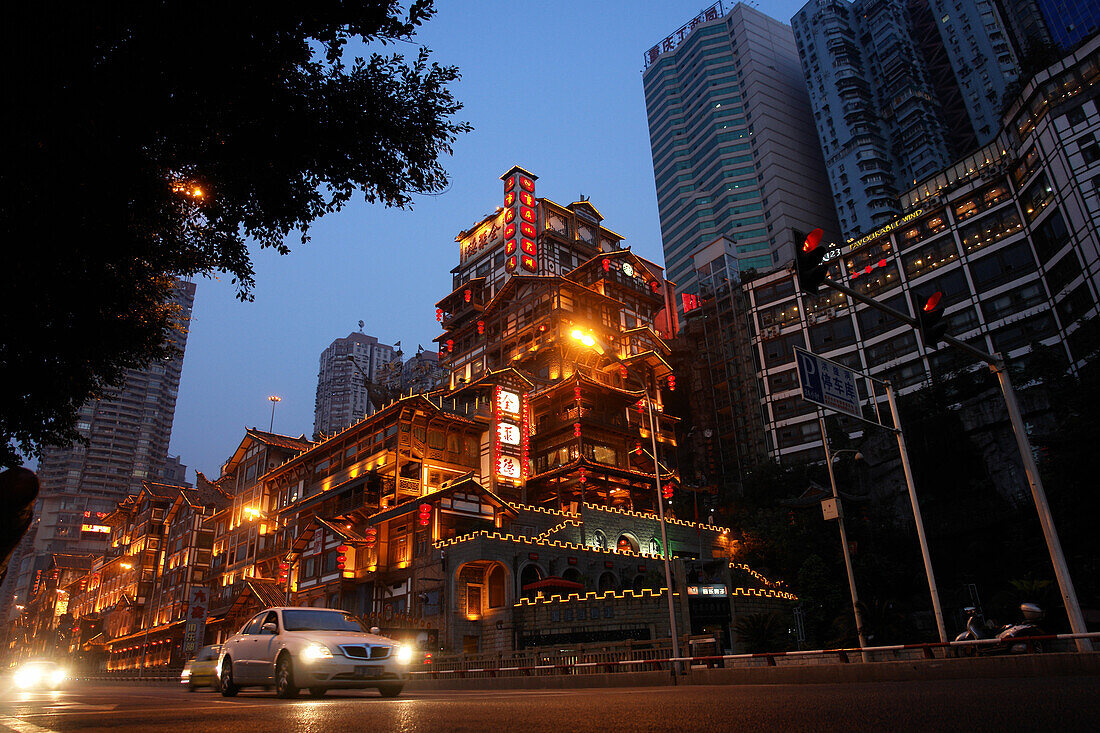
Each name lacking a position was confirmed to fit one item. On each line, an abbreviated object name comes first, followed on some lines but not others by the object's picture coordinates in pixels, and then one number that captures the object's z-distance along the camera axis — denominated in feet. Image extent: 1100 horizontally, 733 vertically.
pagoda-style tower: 173.78
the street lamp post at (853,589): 74.55
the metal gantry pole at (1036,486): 43.21
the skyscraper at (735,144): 341.62
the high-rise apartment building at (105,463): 426.92
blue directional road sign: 59.47
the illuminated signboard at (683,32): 418.35
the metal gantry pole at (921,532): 61.46
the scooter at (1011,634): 43.45
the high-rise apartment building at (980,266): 161.68
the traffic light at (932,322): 43.45
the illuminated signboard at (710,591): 104.00
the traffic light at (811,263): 36.09
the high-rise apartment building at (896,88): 291.38
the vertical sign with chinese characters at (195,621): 196.13
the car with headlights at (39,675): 91.71
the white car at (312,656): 36.47
